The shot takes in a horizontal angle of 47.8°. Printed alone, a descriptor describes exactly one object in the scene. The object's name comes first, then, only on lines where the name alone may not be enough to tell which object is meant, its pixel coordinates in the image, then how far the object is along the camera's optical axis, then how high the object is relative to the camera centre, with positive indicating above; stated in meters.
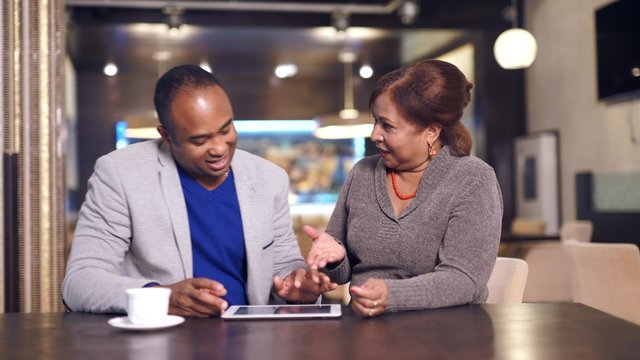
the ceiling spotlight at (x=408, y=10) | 7.75 +1.95
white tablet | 1.53 -0.26
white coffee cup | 1.43 -0.21
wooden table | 1.22 -0.27
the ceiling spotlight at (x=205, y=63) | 10.46 +1.92
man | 1.86 -0.05
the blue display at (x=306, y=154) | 11.31 +0.63
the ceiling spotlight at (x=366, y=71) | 11.05 +1.86
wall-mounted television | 6.10 +1.22
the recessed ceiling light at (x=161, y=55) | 10.04 +1.99
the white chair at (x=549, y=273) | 4.66 -0.55
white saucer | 1.42 -0.25
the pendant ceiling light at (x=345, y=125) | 8.47 +0.81
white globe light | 6.43 +1.26
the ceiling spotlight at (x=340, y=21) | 8.18 +1.94
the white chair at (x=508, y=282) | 2.00 -0.26
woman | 1.80 -0.03
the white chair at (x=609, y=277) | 3.58 -0.45
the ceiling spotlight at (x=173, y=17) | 7.79 +1.94
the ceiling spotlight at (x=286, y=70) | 10.94 +1.90
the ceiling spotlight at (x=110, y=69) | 10.53 +1.88
